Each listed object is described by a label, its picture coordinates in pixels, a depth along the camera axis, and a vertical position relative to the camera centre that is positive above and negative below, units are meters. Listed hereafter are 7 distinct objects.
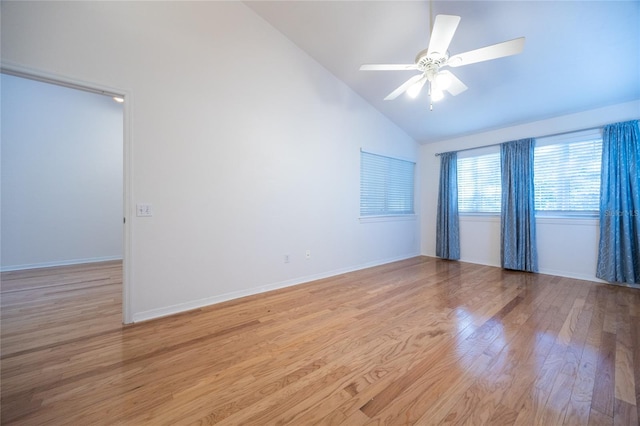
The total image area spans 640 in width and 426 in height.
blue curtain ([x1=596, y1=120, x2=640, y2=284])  2.88 +0.10
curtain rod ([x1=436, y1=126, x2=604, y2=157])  3.23 +1.23
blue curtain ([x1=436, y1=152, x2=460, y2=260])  4.59 +0.11
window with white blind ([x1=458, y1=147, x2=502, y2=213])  4.17 +0.59
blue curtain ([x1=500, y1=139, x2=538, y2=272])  3.67 +0.04
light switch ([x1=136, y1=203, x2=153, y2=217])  2.12 +0.00
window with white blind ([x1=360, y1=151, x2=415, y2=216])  4.11 +0.52
